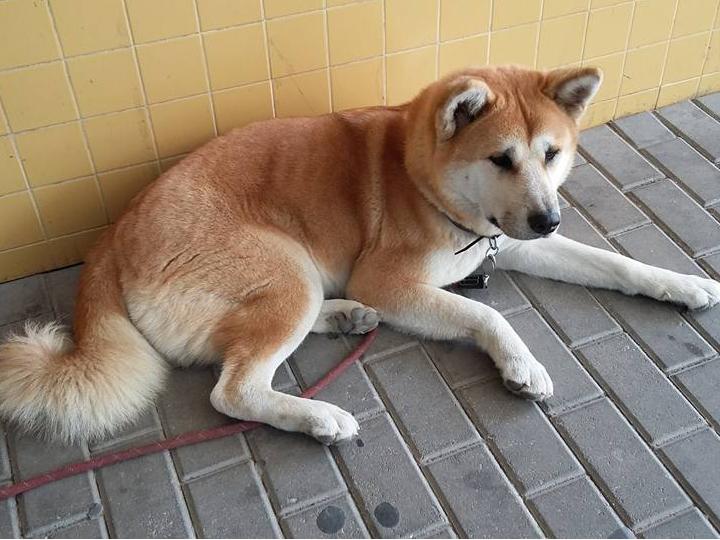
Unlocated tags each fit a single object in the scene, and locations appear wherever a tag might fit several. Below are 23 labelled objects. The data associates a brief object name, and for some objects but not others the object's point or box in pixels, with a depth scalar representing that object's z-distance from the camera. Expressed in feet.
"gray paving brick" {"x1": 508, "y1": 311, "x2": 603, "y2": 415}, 7.82
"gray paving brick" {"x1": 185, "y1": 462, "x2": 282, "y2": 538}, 6.81
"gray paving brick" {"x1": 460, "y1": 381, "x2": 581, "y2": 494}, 7.18
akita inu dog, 7.32
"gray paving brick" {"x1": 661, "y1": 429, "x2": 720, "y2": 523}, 6.95
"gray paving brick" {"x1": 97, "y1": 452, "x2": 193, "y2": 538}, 6.82
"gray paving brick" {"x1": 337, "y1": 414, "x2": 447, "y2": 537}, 6.83
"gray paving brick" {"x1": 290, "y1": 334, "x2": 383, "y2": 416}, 7.85
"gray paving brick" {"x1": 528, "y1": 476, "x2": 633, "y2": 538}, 6.73
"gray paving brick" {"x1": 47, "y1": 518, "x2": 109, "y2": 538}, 6.79
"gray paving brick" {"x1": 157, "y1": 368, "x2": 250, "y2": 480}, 7.34
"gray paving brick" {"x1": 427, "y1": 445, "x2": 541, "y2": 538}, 6.77
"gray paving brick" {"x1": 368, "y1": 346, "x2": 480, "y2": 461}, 7.48
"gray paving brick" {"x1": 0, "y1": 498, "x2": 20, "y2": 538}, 6.80
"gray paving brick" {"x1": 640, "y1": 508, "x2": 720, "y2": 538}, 6.68
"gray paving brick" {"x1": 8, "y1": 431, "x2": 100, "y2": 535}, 6.92
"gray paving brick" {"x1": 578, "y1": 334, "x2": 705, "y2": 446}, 7.55
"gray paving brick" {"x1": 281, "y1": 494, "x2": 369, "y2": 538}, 6.76
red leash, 7.10
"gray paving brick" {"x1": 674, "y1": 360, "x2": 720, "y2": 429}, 7.68
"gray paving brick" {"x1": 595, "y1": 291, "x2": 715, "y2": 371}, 8.22
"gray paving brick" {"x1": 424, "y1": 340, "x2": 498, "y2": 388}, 8.07
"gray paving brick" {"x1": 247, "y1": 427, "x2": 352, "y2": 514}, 7.05
